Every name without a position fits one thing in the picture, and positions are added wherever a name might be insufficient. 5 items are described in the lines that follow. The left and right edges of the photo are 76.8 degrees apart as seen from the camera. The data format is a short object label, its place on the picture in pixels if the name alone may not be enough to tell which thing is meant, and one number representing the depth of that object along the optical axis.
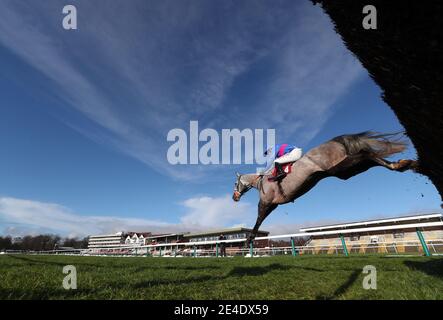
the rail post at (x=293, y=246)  13.72
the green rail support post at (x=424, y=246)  9.67
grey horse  6.41
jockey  8.31
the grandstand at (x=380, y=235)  27.56
